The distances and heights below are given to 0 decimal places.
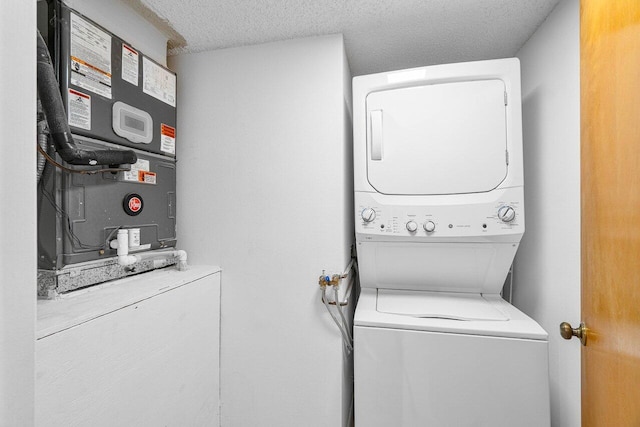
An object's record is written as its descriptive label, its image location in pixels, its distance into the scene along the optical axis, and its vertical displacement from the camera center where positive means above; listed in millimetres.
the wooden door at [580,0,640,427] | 697 +9
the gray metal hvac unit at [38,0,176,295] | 1079 +296
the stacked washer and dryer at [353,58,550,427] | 1198 -185
